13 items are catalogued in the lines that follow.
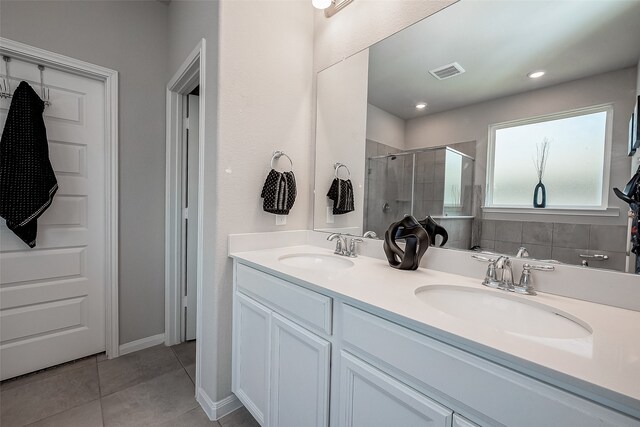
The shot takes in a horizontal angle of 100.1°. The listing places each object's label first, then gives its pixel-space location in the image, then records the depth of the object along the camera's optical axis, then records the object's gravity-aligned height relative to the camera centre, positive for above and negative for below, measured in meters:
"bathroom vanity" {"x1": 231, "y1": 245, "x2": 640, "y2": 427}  0.49 -0.35
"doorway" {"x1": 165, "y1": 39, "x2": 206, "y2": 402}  2.08 -0.07
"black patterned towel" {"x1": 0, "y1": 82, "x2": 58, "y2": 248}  1.51 +0.17
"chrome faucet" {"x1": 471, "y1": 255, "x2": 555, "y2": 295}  0.90 -0.23
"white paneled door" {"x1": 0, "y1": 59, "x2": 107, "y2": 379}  1.66 -0.38
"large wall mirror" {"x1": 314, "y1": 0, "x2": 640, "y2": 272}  0.83 +0.33
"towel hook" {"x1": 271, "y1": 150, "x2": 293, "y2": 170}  1.59 +0.29
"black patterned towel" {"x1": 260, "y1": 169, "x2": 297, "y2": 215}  1.53 +0.06
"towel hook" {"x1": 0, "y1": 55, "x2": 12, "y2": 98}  1.57 +0.67
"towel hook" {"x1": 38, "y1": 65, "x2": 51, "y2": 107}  1.69 +0.67
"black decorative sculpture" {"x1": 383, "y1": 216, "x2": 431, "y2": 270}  1.14 -0.16
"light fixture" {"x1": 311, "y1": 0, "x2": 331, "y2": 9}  1.51 +1.14
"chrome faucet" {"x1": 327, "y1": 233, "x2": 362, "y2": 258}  1.49 -0.23
